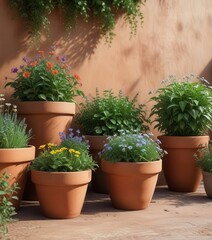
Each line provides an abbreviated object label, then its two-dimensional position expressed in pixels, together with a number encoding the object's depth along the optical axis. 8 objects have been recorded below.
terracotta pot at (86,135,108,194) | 4.79
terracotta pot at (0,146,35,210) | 3.86
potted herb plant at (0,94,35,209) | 3.88
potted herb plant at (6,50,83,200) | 4.35
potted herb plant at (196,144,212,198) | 4.90
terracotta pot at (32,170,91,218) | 3.82
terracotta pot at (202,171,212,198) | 4.89
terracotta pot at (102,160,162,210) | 4.18
